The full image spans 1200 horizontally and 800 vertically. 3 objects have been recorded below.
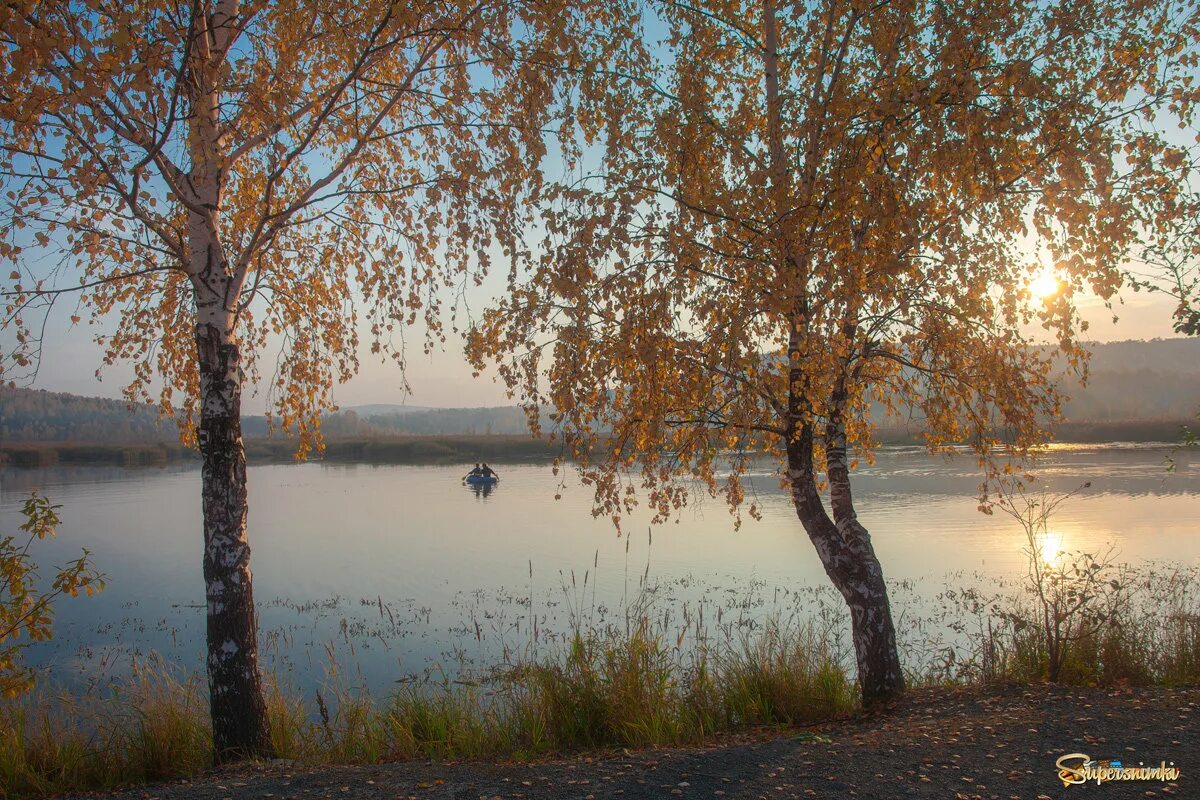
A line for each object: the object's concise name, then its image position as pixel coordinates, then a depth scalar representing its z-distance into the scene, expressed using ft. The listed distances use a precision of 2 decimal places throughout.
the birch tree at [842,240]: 17.99
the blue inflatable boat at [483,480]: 120.67
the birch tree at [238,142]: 16.24
